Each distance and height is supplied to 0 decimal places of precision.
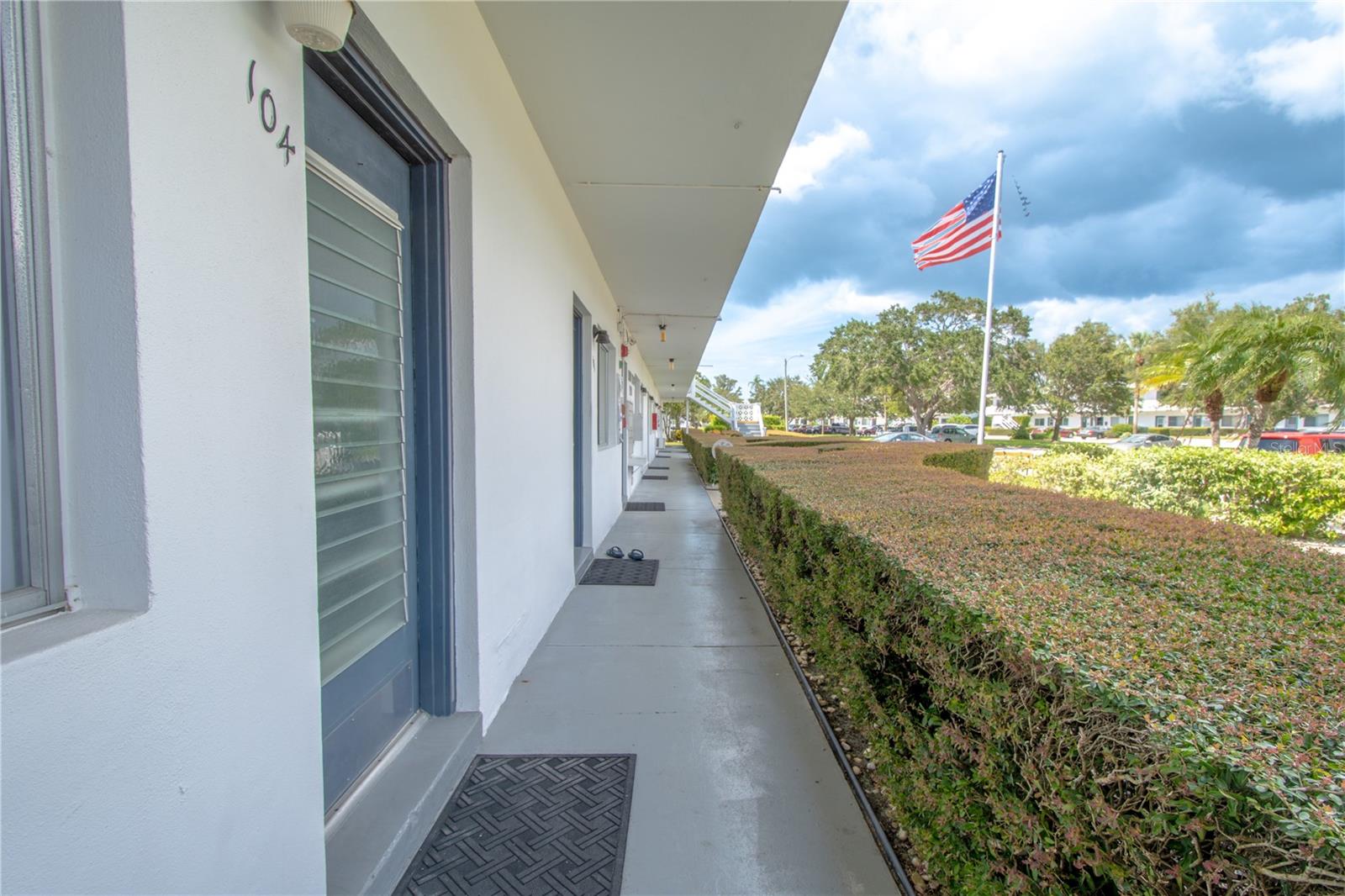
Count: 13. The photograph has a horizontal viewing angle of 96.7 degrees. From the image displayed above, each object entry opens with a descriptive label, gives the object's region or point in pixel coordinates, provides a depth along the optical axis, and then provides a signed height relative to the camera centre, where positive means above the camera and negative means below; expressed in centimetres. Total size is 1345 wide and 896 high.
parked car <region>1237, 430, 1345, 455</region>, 2281 -91
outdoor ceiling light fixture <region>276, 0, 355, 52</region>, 142 +95
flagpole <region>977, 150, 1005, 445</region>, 1341 +325
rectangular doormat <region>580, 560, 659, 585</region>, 553 -153
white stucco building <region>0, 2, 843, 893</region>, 104 +6
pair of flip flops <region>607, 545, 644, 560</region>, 629 -148
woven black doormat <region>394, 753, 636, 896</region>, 200 -155
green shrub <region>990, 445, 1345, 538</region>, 787 -97
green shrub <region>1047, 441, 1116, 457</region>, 1045 -60
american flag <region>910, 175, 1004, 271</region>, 1234 +374
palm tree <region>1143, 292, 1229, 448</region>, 1222 +117
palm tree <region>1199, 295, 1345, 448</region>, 1034 +120
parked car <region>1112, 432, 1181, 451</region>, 3371 -122
